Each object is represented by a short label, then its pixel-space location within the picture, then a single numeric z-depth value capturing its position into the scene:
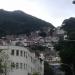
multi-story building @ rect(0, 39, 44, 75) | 30.17
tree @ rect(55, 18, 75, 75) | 32.44
